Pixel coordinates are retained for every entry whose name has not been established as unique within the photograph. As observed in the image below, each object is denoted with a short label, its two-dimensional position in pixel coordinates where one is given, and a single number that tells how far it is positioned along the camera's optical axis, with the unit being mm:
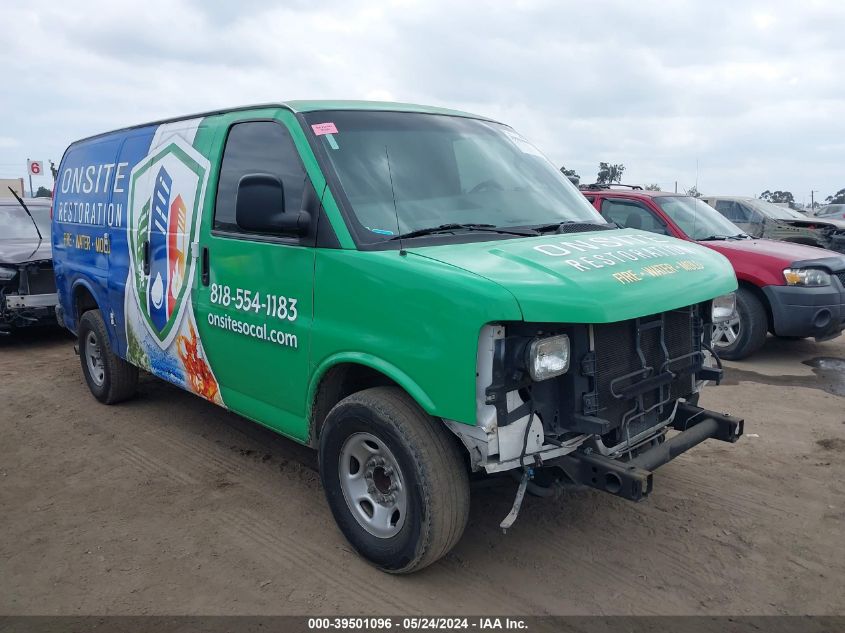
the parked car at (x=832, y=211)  19355
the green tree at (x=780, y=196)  27022
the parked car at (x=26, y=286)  8027
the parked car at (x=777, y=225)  10781
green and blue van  2848
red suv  7180
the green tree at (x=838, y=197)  44344
